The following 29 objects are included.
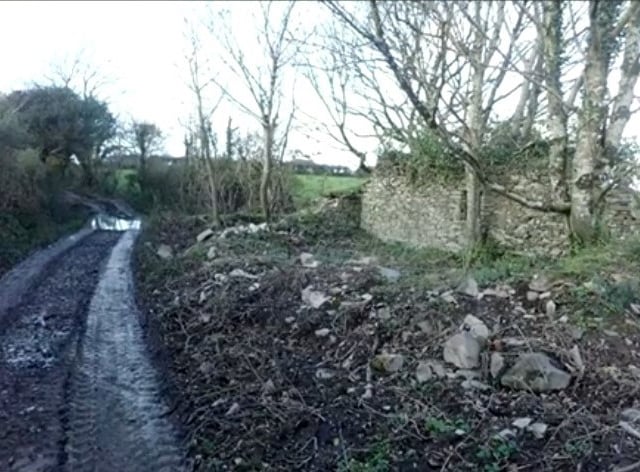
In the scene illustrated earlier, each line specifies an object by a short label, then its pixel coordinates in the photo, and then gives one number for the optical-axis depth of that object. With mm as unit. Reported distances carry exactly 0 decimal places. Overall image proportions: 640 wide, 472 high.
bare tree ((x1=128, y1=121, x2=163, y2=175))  28016
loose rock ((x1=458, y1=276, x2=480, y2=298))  5695
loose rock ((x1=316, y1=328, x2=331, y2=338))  5820
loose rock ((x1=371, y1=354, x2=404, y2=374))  4812
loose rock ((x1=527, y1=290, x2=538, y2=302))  5370
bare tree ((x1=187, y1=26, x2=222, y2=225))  16055
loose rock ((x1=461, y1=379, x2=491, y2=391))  4285
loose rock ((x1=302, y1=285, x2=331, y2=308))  6480
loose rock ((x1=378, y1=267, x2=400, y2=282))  6919
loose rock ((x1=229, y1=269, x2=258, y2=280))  8227
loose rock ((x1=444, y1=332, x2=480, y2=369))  4566
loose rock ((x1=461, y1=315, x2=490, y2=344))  4800
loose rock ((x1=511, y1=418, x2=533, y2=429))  3724
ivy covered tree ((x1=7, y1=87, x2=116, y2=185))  23562
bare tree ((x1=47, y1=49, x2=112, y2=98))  28344
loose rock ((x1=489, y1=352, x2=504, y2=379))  4402
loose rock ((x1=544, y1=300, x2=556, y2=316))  5043
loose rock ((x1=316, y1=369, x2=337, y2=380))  5020
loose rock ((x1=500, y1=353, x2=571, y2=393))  4145
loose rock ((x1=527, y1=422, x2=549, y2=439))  3604
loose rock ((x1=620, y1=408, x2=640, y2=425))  3656
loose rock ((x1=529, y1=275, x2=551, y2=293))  5484
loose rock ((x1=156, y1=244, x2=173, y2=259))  12783
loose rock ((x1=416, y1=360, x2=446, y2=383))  4539
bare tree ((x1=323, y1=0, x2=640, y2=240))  5504
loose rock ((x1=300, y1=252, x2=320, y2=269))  8566
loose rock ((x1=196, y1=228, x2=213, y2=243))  13624
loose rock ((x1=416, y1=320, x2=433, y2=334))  5164
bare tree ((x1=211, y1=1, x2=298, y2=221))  14141
